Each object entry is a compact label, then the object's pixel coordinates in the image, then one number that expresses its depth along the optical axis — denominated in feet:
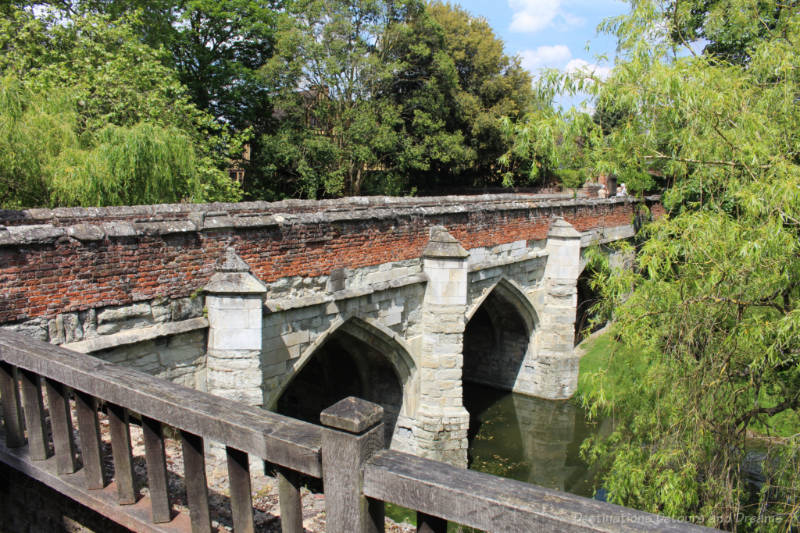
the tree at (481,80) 88.12
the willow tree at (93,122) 30.81
